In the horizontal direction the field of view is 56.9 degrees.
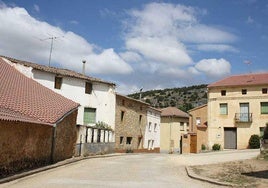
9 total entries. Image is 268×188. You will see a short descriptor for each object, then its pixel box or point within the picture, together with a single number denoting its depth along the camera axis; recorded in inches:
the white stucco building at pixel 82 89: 842.7
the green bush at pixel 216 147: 1085.0
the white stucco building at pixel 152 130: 1241.6
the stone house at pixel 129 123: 1012.0
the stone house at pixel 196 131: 910.0
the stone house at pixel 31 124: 351.5
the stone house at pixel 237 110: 1074.4
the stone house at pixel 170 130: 1520.2
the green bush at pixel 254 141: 1032.2
